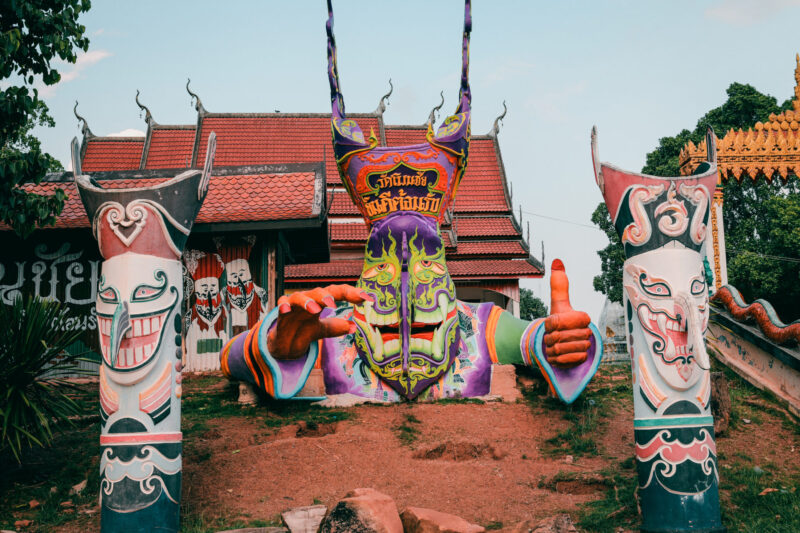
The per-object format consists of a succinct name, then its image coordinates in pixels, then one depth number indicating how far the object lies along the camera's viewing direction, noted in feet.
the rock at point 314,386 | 27.96
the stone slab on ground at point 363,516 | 16.42
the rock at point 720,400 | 24.36
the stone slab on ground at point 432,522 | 16.53
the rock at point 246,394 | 27.96
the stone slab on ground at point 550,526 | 16.65
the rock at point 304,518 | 17.83
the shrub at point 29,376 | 20.72
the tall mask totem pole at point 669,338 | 17.44
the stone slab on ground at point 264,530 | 17.60
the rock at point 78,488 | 20.80
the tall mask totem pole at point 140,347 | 17.30
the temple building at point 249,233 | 34.01
